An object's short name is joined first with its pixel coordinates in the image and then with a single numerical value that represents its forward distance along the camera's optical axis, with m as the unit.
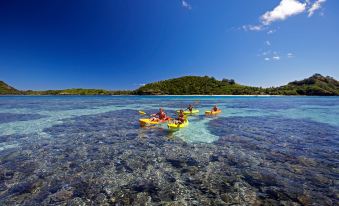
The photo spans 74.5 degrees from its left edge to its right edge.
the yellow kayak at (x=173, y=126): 20.70
